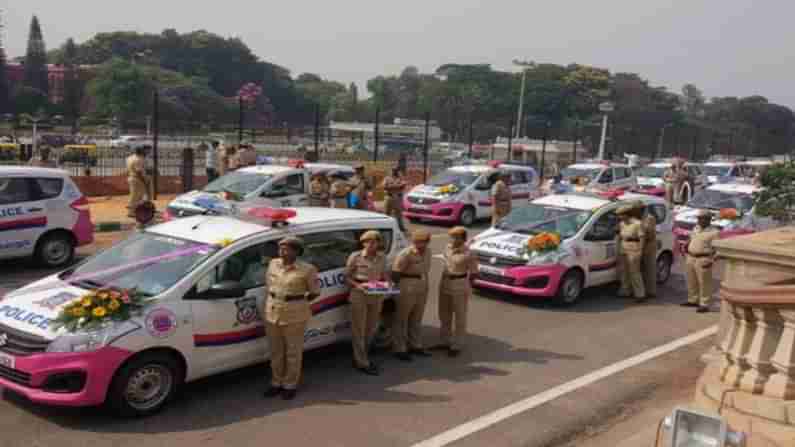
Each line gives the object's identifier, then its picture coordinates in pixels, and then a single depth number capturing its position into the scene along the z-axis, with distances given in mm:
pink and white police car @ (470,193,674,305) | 11547
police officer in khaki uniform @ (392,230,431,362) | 8625
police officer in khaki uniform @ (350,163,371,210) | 16391
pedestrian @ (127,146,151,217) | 16953
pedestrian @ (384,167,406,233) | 16578
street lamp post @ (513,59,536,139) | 49250
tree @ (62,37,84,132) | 77375
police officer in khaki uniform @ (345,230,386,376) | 8133
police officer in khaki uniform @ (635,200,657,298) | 12531
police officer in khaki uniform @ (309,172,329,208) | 16672
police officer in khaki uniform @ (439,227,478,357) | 9023
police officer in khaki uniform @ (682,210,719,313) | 12008
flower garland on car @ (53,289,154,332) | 6426
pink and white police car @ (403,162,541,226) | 19797
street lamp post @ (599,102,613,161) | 44156
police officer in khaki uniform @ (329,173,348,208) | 16438
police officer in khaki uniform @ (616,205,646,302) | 12289
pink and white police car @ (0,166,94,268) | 12008
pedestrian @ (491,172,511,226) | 17875
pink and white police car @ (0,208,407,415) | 6344
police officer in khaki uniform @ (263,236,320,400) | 7148
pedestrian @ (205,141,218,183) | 22156
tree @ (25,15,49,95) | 98000
